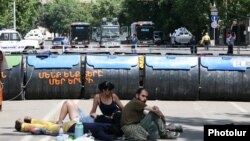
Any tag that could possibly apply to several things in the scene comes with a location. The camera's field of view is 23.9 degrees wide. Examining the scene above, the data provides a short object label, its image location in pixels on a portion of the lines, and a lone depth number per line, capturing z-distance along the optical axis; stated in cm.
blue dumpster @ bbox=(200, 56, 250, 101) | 1734
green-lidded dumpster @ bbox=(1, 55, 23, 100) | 1727
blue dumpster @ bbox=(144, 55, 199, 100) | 1738
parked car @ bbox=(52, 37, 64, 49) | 7212
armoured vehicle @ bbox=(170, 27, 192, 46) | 6558
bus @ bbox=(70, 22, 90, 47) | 7469
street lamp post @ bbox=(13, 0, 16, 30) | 5709
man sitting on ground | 1048
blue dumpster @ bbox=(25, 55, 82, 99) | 1745
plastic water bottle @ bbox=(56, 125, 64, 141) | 987
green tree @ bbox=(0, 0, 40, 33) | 6107
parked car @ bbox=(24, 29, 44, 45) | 5908
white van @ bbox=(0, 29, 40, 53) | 3891
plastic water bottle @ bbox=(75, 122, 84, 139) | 1000
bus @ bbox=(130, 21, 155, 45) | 7588
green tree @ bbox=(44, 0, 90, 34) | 12725
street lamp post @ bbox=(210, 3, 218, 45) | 4475
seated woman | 1119
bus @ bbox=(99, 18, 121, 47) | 7450
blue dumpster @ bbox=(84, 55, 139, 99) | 1744
